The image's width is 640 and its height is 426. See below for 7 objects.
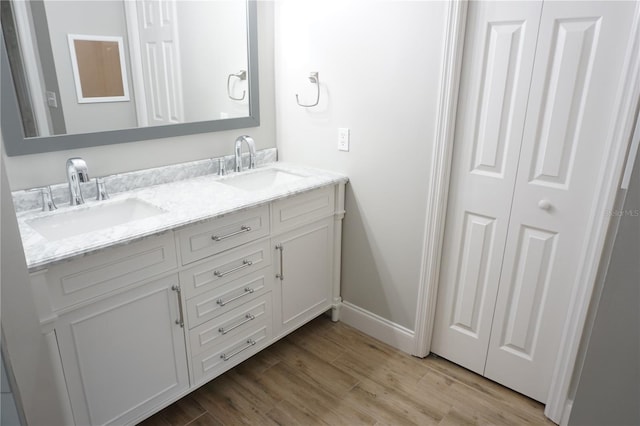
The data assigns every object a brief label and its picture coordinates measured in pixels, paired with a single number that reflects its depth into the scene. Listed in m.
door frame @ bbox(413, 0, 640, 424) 1.49
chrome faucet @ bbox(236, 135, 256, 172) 2.39
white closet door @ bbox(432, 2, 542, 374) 1.76
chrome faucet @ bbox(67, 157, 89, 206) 1.77
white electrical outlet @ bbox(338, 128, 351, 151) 2.34
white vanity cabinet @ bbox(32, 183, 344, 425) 1.47
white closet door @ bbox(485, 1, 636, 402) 1.57
